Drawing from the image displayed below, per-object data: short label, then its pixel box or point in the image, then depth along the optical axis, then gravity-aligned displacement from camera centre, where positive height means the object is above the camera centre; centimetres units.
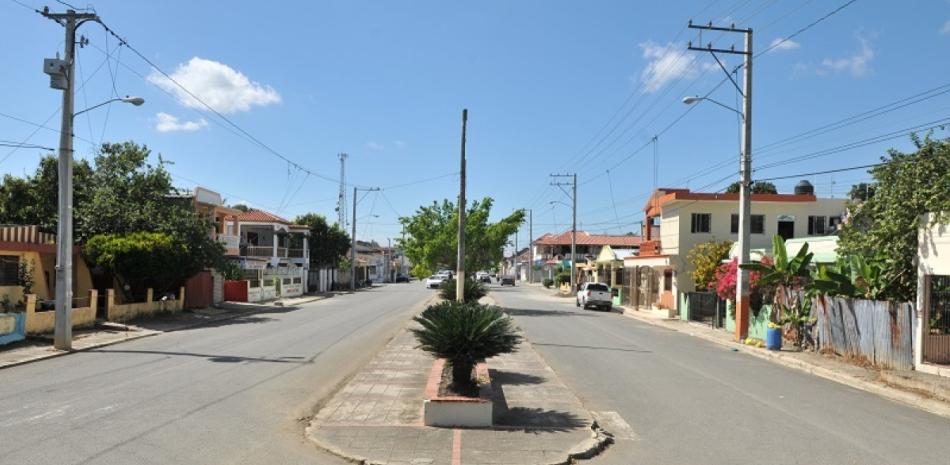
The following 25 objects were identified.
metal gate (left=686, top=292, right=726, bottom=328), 2920 -216
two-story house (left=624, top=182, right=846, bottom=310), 3922 +213
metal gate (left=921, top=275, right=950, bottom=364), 1545 -125
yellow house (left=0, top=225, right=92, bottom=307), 2314 -48
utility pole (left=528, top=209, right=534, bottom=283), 10962 -180
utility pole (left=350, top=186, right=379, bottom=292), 6696 -80
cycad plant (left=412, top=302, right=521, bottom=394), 972 -116
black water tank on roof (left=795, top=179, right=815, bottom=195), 4244 +430
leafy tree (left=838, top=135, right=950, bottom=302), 1628 +133
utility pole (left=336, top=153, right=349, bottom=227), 7188 +497
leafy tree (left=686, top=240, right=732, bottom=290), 3478 -9
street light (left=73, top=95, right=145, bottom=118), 1911 +393
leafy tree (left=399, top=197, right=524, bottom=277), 3962 +90
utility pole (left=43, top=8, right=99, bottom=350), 1752 +118
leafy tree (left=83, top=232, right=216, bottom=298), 2670 -33
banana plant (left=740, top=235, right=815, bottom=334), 2144 -50
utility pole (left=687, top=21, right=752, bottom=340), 2278 +152
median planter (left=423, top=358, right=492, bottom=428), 903 -199
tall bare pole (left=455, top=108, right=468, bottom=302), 2544 -16
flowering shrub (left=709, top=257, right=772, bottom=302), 2561 -83
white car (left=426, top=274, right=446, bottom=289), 7088 -285
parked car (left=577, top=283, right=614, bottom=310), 4384 -244
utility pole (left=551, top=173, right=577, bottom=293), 5998 +250
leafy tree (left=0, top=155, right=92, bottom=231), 3391 +248
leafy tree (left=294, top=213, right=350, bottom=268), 6875 +94
